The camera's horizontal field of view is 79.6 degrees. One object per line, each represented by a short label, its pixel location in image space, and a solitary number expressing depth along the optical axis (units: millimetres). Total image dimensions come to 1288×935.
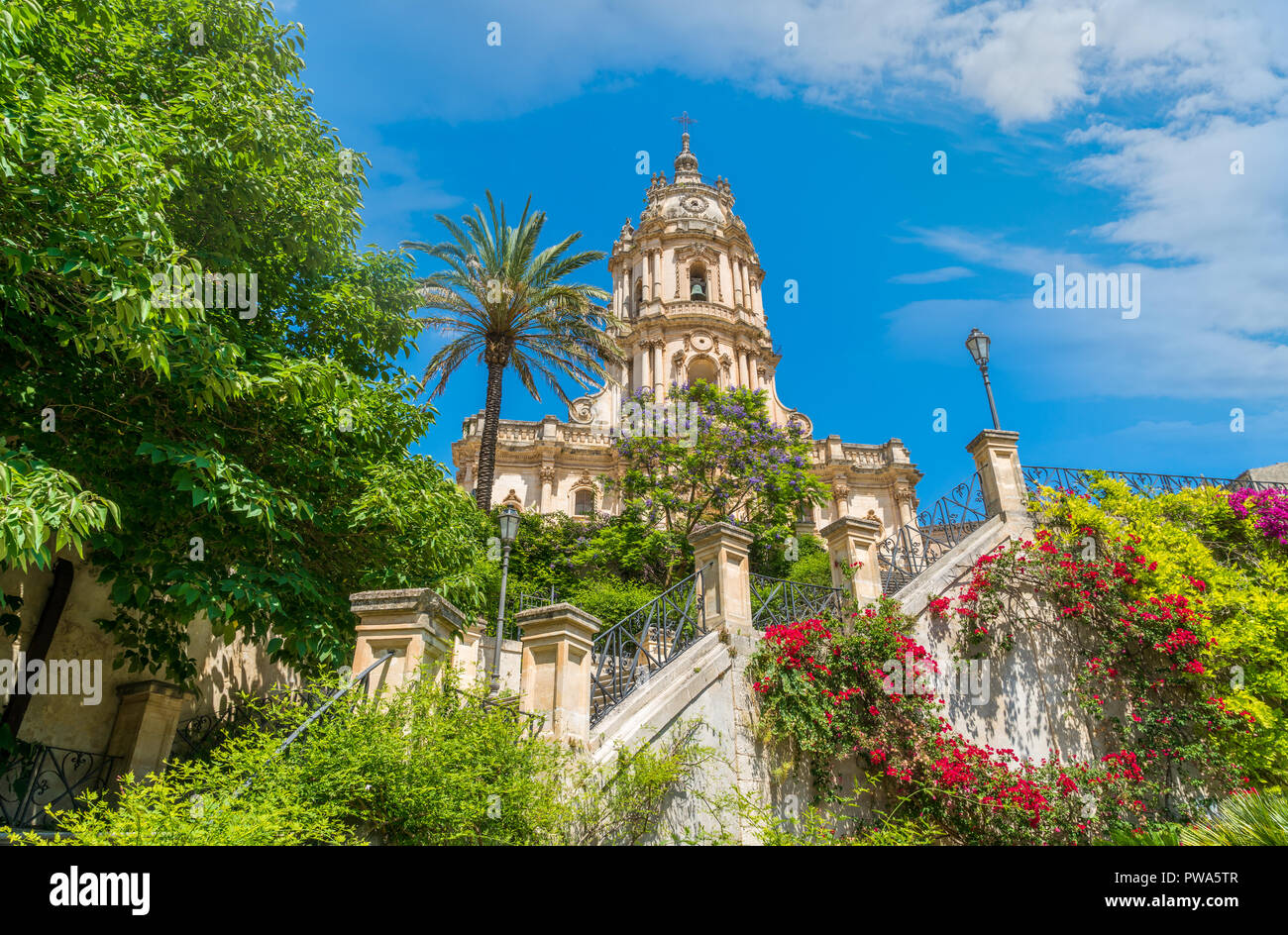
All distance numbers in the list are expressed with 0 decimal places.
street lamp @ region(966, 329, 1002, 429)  13414
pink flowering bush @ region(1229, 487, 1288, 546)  13086
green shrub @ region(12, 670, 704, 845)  4695
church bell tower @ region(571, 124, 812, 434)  41562
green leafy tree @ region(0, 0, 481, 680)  6797
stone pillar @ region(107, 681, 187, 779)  11062
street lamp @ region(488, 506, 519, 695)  13789
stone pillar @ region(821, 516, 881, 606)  10641
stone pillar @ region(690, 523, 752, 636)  9664
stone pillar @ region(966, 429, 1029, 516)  12391
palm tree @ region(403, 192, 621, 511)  20484
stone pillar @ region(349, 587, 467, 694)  6699
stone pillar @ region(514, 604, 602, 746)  7570
